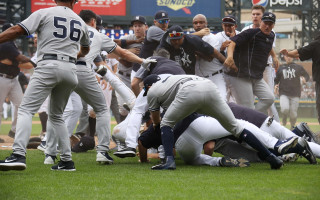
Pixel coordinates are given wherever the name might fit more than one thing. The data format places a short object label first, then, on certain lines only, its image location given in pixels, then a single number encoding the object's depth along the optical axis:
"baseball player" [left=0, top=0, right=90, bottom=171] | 11.20
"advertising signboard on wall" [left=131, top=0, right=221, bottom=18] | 39.66
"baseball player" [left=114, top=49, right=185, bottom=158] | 13.55
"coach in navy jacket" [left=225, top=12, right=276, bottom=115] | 17.67
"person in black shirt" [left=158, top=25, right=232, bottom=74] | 16.11
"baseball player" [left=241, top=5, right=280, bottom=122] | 19.44
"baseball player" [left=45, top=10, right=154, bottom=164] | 13.24
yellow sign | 39.94
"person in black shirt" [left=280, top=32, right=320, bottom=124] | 17.61
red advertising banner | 39.31
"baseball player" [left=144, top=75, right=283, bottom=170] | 11.67
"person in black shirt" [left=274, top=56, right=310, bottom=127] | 30.56
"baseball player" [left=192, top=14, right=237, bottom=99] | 18.02
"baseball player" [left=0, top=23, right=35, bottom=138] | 21.78
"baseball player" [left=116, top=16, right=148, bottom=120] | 19.93
